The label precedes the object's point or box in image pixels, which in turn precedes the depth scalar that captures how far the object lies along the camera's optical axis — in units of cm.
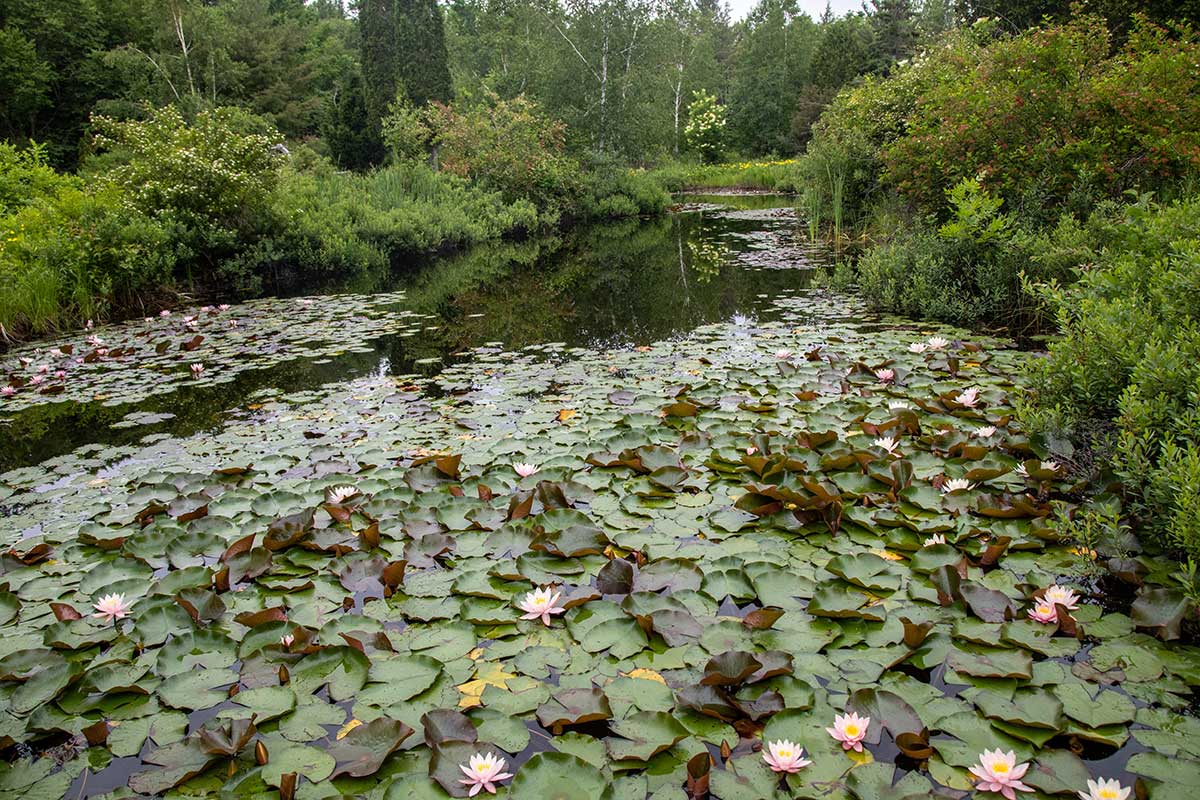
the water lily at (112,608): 222
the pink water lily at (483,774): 154
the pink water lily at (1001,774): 146
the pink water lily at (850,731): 160
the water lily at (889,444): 313
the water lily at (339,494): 298
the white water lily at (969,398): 362
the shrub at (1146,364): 216
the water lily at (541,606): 217
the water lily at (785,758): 153
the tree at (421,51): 2098
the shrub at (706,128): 3375
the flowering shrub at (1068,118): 558
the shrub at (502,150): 1756
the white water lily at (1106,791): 137
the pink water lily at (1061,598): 203
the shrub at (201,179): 913
